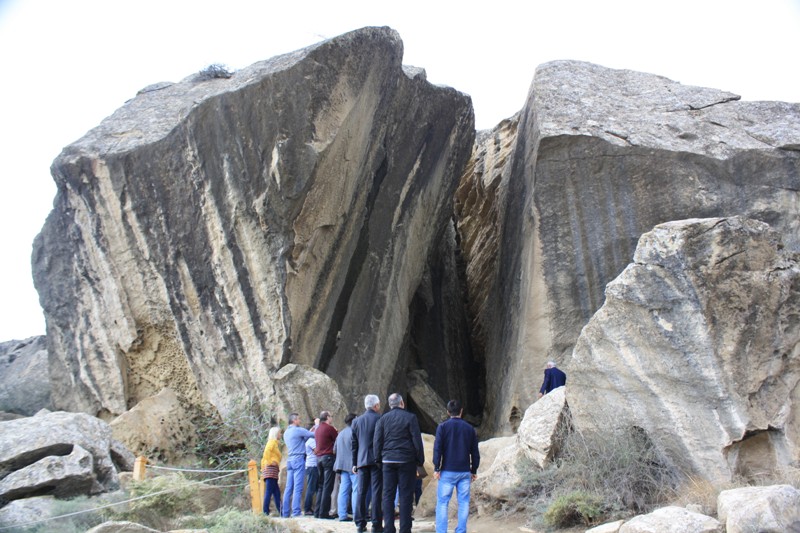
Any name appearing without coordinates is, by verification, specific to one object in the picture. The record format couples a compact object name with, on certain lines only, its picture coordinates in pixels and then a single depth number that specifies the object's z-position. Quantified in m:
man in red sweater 9.20
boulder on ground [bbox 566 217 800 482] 8.05
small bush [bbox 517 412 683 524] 7.85
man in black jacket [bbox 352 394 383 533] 7.66
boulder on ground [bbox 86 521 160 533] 6.20
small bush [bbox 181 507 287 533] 6.95
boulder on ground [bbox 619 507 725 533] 6.25
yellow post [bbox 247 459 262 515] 8.31
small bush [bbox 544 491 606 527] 7.73
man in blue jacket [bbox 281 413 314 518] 9.46
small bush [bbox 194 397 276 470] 11.85
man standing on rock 11.34
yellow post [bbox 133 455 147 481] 8.44
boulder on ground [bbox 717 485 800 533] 5.89
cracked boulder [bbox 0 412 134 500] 8.34
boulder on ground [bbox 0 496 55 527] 7.52
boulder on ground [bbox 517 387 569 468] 8.97
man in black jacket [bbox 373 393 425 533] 7.19
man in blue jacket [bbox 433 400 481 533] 7.23
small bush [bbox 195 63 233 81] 15.10
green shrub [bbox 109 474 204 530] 7.37
